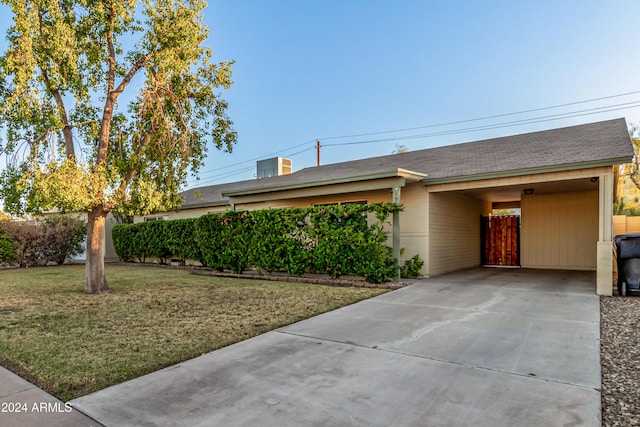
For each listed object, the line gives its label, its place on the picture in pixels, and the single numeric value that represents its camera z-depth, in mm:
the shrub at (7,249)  14477
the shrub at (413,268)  10102
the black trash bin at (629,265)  7232
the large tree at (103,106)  7020
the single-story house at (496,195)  8117
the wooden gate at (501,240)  13344
